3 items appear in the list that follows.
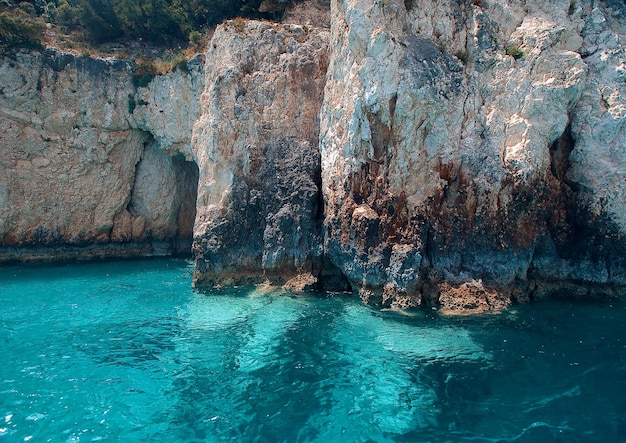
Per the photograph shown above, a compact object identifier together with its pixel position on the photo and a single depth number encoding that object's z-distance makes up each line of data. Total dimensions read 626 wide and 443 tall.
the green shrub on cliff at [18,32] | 24.89
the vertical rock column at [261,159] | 19.03
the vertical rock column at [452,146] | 15.57
